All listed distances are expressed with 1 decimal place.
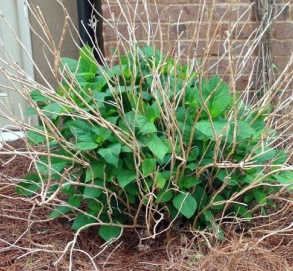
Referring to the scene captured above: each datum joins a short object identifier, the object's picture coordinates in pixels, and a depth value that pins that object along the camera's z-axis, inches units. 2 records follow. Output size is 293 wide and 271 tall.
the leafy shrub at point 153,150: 93.6
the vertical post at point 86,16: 152.8
